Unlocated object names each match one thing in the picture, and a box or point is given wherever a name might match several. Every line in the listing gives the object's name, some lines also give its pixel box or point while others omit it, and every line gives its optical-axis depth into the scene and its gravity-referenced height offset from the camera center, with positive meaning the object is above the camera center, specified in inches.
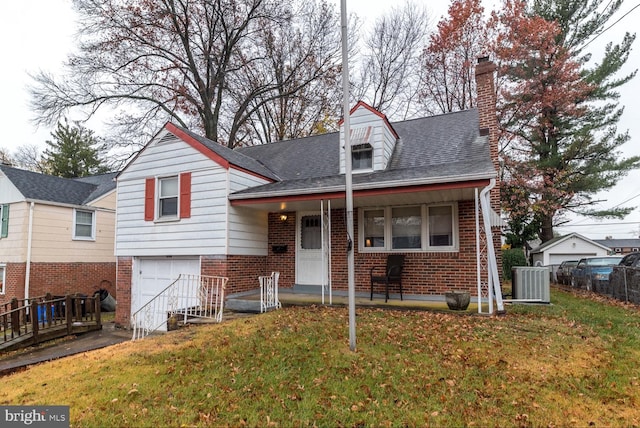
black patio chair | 331.7 -29.0
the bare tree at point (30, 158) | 1343.5 +336.8
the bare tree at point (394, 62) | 930.1 +480.1
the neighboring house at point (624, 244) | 1568.7 -6.5
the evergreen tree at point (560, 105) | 738.2 +295.7
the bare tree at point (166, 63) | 685.3 +391.0
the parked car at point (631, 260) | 474.0 -24.6
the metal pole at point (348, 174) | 195.9 +40.3
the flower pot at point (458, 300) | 282.4 -45.5
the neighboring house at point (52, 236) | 521.7 +15.0
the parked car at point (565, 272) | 693.0 -59.5
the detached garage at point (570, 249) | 840.3 -14.5
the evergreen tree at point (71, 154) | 1262.3 +327.6
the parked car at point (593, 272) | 529.7 -47.7
